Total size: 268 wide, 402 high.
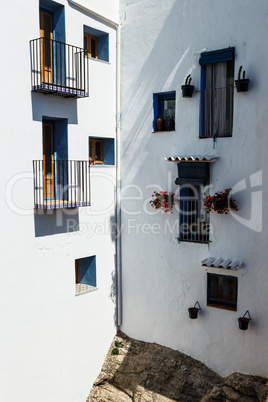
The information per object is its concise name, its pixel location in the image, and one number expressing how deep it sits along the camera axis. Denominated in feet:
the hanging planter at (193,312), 39.45
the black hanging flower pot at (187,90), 38.73
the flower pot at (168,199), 40.68
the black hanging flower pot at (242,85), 35.84
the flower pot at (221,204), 37.32
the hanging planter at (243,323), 36.78
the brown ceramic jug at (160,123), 41.19
